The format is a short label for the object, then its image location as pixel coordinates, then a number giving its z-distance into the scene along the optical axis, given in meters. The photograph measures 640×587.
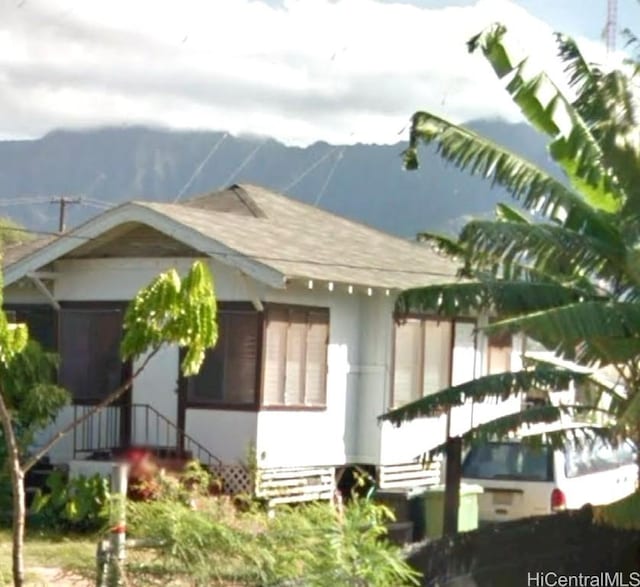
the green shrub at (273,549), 9.48
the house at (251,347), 20.64
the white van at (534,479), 19.38
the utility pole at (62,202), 43.47
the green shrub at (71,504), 19.30
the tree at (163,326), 10.75
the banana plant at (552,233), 14.48
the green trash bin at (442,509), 18.98
